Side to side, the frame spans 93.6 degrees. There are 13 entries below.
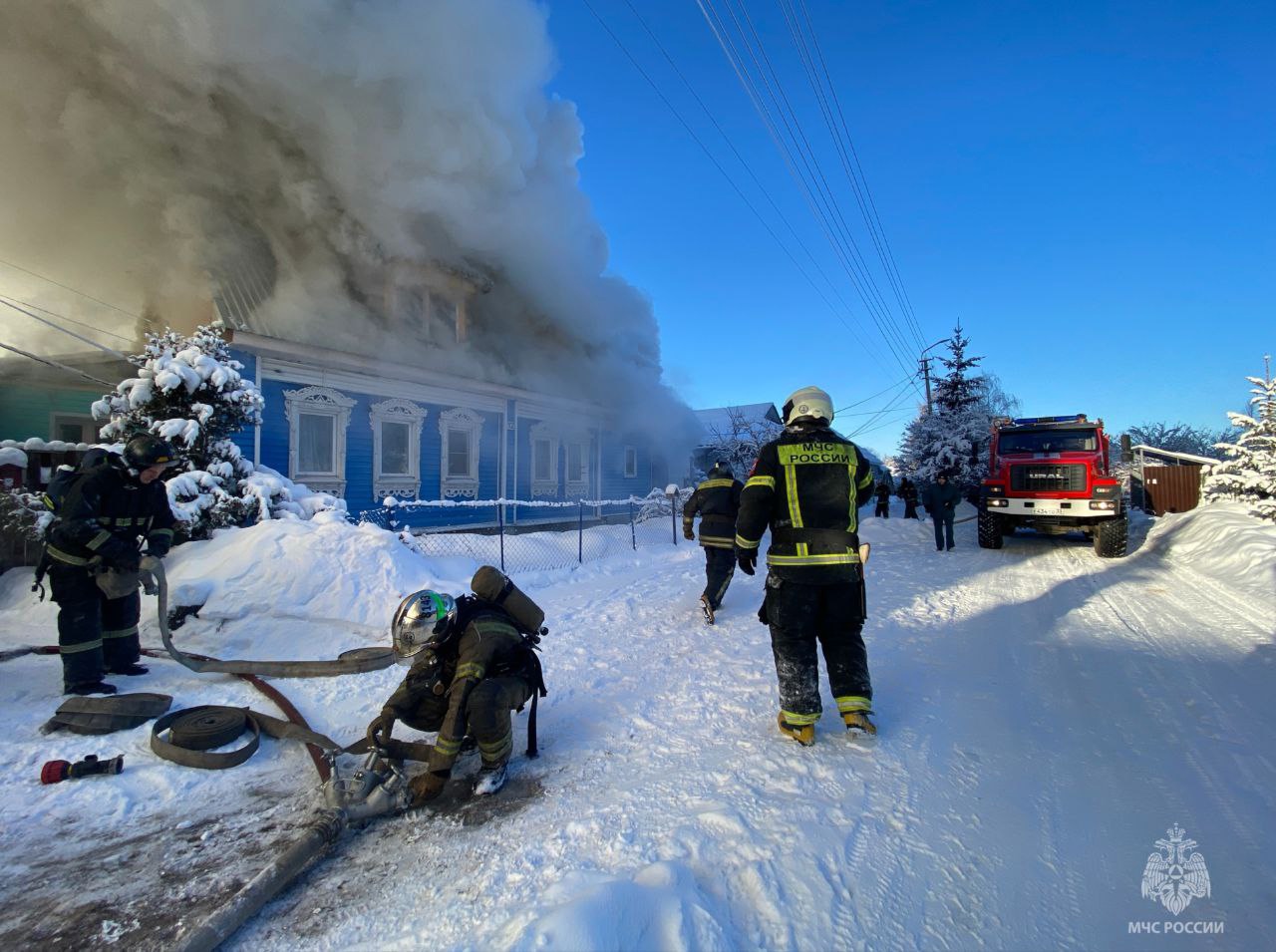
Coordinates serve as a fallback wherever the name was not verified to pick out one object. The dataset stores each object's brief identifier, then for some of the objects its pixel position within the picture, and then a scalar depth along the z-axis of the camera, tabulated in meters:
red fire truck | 10.48
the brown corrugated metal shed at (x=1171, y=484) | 15.12
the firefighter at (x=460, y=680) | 2.68
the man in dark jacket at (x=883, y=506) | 19.23
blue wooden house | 10.50
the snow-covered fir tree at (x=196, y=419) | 6.50
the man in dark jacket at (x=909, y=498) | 18.34
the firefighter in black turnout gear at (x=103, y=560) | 3.77
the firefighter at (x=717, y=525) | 5.98
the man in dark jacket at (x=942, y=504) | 11.34
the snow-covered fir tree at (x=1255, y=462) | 11.52
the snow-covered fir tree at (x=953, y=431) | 21.92
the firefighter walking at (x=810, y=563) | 3.10
